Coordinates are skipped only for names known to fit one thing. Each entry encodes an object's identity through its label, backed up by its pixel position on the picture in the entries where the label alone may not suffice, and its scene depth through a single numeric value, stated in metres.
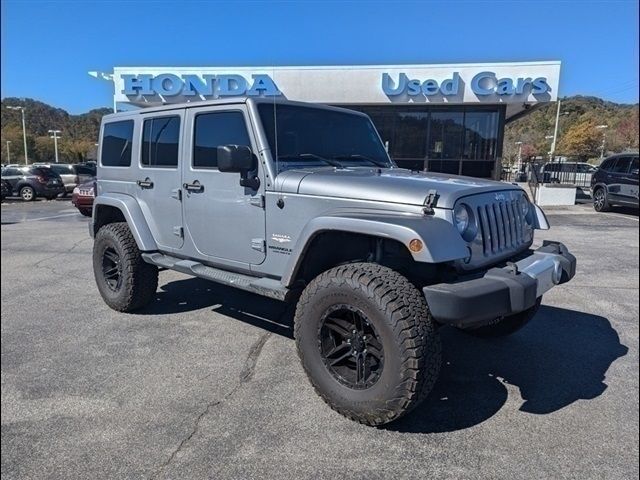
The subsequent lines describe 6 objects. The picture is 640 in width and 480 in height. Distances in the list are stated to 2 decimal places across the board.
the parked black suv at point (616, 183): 14.18
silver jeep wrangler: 2.74
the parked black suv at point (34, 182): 20.03
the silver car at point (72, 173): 21.44
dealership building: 17.19
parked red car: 10.14
